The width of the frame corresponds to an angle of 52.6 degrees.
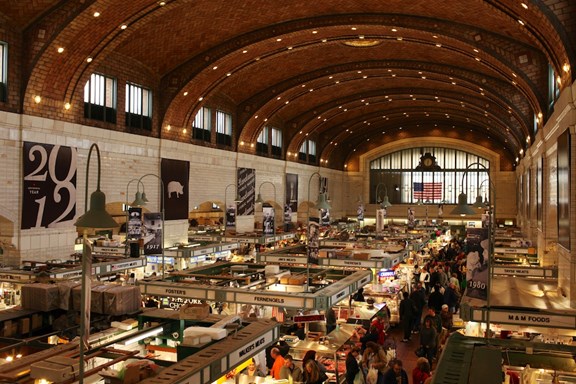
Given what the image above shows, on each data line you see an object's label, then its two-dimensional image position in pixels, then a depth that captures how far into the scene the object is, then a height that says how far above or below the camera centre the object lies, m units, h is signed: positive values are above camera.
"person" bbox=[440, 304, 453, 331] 13.28 -2.51
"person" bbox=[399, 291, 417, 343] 14.89 -2.68
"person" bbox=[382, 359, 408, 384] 9.02 -2.56
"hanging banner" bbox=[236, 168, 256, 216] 29.34 +0.98
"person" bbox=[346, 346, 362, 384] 9.78 -2.68
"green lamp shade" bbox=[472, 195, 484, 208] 17.53 +0.24
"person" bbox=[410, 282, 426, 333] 15.56 -2.49
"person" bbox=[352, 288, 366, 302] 15.45 -2.32
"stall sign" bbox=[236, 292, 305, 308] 10.00 -1.58
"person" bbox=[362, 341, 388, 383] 9.63 -2.53
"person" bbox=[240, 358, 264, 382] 8.69 -2.42
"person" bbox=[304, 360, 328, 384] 8.88 -2.50
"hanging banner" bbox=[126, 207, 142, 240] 15.48 -0.37
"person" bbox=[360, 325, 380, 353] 11.59 -2.56
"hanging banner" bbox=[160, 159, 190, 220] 23.30 +0.92
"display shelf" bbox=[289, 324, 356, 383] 10.41 -2.64
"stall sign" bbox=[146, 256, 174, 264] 18.25 -1.57
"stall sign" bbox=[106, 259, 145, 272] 13.99 -1.41
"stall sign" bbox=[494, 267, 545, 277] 14.68 -1.57
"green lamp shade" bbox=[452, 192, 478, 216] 12.36 +0.06
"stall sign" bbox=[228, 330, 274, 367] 5.89 -1.50
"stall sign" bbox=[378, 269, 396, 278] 17.81 -1.96
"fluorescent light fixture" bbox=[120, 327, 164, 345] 6.55 -1.48
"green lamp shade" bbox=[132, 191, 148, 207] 14.97 +0.23
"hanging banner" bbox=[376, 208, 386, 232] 22.52 -0.33
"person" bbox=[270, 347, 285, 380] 9.18 -2.45
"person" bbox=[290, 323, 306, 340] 11.68 -2.46
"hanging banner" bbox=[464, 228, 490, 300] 9.39 -0.90
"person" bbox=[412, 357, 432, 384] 9.20 -2.58
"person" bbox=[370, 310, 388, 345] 12.08 -2.54
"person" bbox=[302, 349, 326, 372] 9.20 -2.36
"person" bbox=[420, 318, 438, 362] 11.75 -2.61
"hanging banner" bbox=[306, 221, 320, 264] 11.21 -0.63
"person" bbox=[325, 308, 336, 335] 12.55 -2.40
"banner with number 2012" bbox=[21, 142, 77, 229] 16.72 +0.72
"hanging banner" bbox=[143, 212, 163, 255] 13.86 -0.62
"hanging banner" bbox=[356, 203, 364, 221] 34.10 -0.20
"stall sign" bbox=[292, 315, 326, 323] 10.22 -1.91
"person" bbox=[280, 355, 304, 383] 8.91 -2.51
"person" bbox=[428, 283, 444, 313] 15.92 -2.50
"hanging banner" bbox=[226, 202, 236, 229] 22.89 -0.31
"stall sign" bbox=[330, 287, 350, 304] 10.42 -1.60
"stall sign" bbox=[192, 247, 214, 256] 17.65 -1.30
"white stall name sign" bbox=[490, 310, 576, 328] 9.01 -1.70
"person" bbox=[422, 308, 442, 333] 12.57 -2.43
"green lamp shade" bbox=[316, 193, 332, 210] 14.55 +0.17
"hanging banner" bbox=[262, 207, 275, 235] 20.83 -0.39
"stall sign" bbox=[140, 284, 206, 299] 10.73 -1.54
